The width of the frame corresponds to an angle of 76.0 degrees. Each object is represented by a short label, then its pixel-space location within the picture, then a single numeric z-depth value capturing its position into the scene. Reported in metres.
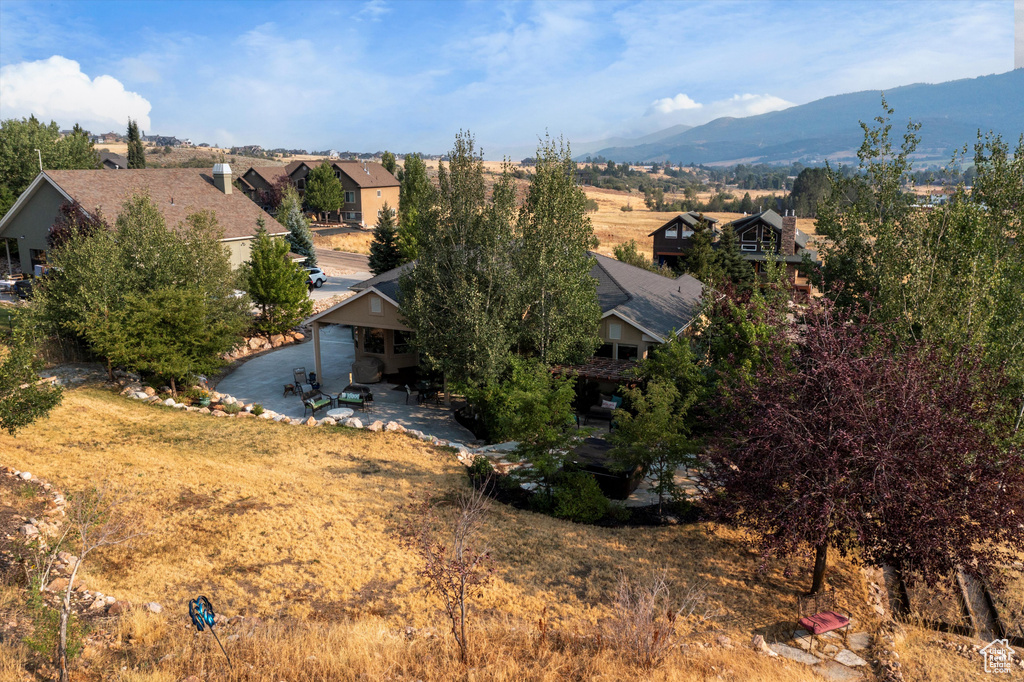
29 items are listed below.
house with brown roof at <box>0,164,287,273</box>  37.78
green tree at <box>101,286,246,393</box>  23.20
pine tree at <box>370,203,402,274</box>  46.94
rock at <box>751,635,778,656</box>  10.54
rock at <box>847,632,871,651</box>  10.93
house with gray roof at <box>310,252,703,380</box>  24.80
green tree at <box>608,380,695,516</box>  15.71
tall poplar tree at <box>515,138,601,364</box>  23.48
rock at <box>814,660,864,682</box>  9.97
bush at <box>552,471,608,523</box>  16.41
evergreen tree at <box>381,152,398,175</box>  92.23
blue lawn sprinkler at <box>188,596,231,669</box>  7.93
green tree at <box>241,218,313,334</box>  32.44
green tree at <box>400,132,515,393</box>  22.66
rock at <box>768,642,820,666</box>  10.46
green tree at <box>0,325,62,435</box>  15.59
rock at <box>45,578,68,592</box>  10.43
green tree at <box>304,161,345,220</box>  77.56
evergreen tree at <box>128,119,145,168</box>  86.69
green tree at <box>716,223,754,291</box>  47.69
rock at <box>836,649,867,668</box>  10.40
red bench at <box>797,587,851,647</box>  11.25
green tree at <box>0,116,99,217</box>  47.91
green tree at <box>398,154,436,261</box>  43.94
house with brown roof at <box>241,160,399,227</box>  80.75
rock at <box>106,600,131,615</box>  10.11
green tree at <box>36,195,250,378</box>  23.92
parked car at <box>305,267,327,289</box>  47.97
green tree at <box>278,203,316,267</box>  51.97
